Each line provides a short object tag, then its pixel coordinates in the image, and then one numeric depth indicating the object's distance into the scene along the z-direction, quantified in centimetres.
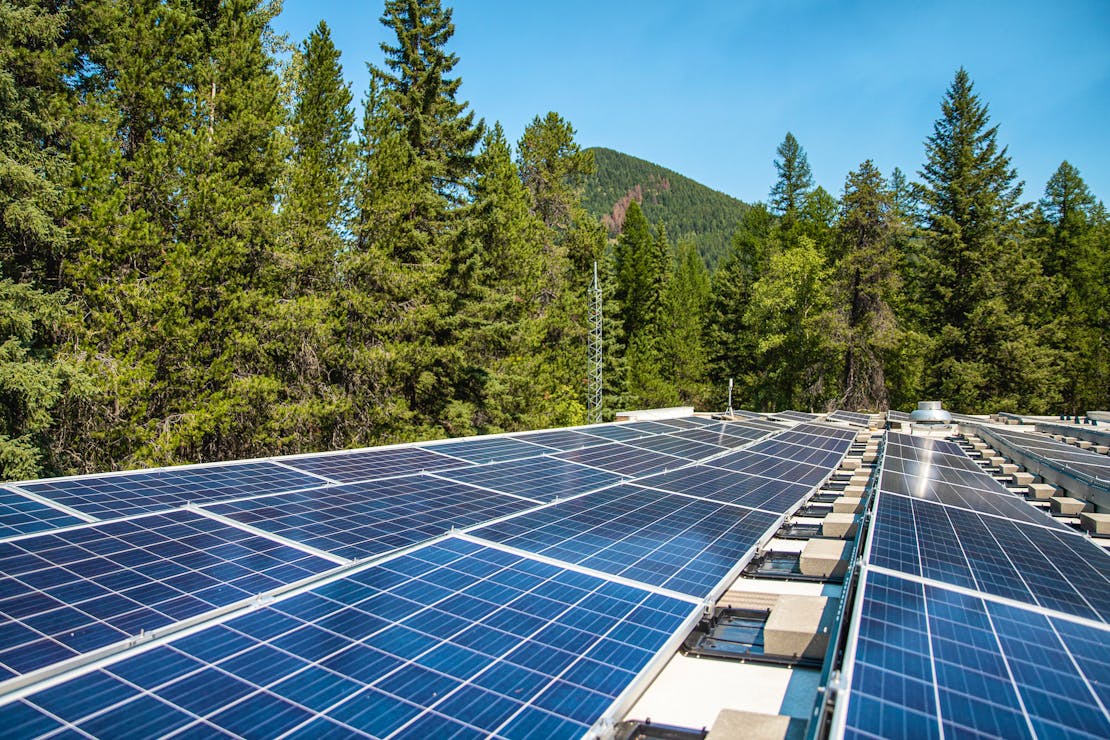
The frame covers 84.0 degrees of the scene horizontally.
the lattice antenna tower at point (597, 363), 3109
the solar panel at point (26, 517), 749
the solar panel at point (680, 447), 1713
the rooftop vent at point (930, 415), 2931
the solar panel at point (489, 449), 1467
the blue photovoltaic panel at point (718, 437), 2028
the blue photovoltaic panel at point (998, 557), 662
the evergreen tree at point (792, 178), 6062
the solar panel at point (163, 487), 884
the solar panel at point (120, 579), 514
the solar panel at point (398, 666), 421
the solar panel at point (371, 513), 799
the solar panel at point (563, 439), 1724
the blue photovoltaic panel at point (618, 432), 1967
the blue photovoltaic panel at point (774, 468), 1475
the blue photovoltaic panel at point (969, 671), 404
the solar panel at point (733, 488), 1164
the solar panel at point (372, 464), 1201
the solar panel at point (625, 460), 1420
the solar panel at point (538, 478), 1131
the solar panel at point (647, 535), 750
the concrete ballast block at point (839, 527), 1023
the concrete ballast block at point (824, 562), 864
